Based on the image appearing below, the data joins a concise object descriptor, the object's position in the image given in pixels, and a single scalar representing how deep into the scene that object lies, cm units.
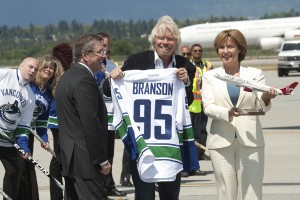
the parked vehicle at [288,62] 4825
